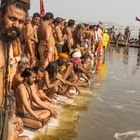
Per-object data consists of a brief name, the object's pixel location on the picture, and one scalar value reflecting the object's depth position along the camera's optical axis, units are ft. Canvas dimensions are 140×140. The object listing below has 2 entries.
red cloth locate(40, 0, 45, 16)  24.02
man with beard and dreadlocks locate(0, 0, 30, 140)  5.81
